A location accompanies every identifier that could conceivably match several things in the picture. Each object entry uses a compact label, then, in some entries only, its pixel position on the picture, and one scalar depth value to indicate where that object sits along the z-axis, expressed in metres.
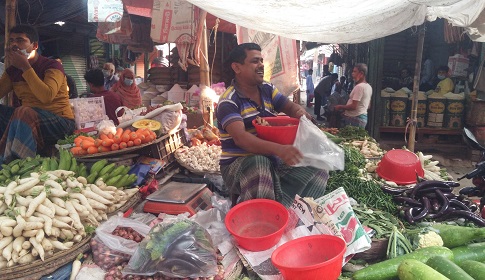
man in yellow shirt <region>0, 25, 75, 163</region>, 3.81
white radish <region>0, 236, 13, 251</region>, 2.43
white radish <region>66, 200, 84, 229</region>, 2.71
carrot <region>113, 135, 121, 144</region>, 4.09
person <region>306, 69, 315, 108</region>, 17.84
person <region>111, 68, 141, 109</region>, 6.99
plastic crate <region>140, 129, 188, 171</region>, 4.48
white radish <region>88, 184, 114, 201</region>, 3.22
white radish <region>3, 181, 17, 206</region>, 2.68
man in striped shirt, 2.92
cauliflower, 2.68
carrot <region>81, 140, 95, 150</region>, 3.92
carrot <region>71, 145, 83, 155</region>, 3.88
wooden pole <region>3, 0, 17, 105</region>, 4.77
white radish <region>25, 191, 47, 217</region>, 2.60
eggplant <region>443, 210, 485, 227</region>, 3.07
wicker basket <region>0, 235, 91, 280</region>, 2.35
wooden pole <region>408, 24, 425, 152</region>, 5.57
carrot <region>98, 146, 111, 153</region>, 3.95
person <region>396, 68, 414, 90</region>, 10.17
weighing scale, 3.40
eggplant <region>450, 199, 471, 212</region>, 3.30
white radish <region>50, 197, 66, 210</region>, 2.80
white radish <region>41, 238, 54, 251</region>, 2.49
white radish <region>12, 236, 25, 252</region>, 2.42
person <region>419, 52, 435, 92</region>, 9.92
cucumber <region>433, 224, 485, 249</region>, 2.60
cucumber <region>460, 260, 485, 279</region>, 2.07
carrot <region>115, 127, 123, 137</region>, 4.25
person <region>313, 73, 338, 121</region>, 14.21
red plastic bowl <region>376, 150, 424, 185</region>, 4.16
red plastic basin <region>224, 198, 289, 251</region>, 2.75
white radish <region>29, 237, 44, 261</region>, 2.42
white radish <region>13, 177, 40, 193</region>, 2.76
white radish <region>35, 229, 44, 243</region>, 2.48
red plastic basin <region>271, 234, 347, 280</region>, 2.20
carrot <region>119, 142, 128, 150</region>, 4.07
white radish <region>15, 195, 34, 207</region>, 2.68
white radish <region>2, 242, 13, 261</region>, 2.36
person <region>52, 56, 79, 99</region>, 7.23
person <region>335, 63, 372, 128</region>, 6.62
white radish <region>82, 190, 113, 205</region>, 3.09
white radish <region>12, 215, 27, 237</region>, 2.49
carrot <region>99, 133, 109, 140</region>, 4.08
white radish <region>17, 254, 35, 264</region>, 2.39
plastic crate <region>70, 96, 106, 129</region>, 4.68
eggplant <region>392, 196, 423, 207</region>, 3.34
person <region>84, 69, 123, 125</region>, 5.81
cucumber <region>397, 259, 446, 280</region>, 1.97
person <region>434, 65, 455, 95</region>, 8.84
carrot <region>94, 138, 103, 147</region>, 3.98
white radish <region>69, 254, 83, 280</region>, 2.50
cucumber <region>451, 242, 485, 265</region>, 2.50
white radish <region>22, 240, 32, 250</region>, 2.46
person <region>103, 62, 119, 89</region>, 9.54
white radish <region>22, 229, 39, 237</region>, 2.51
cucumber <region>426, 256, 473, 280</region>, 2.00
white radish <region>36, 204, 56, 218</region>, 2.65
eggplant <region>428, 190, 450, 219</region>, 3.19
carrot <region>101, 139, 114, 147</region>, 3.97
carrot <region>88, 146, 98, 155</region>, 3.90
